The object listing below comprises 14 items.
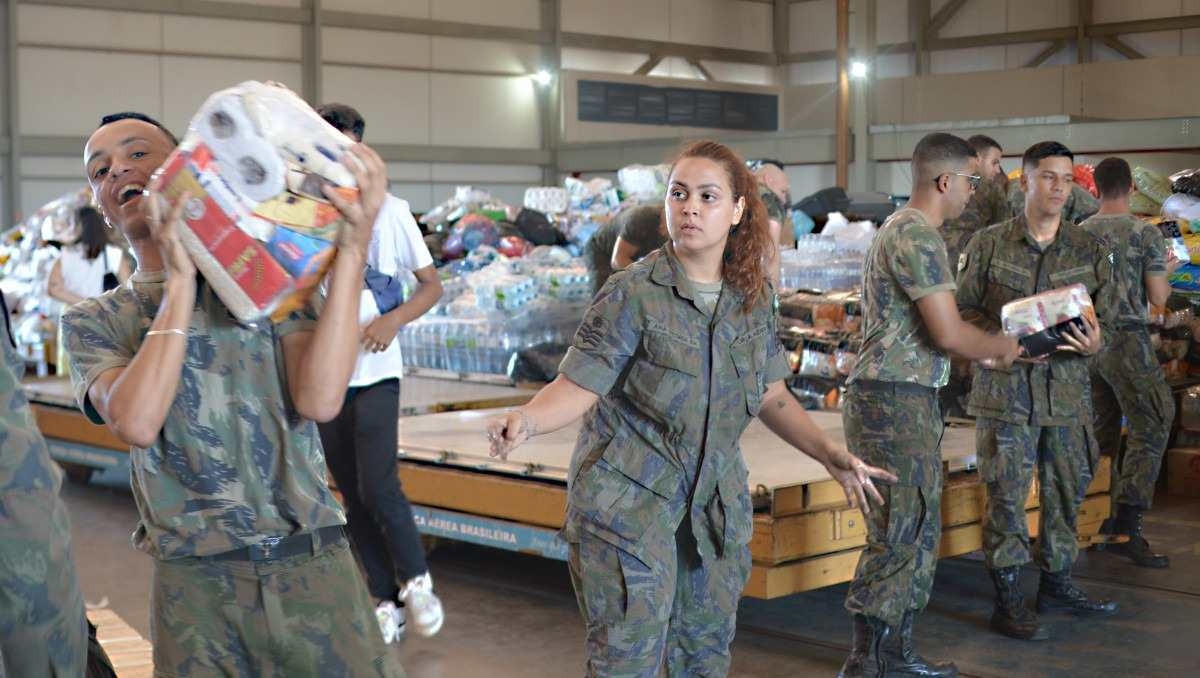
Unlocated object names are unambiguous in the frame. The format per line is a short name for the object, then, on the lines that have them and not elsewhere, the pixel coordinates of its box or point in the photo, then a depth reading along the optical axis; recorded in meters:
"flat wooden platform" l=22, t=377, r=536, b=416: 6.99
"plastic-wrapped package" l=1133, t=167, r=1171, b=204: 8.86
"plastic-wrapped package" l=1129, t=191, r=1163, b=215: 8.85
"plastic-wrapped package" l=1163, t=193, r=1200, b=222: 8.03
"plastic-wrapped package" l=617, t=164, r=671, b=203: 10.55
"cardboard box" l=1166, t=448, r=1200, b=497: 7.80
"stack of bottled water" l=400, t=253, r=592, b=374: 8.06
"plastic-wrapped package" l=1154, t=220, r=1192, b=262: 7.19
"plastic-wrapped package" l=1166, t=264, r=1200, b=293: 7.86
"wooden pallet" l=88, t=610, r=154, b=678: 3.64
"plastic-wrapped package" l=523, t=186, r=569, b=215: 12.27
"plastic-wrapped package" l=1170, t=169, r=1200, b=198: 8.10
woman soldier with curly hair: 3.02
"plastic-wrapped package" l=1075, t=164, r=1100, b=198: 8.79
